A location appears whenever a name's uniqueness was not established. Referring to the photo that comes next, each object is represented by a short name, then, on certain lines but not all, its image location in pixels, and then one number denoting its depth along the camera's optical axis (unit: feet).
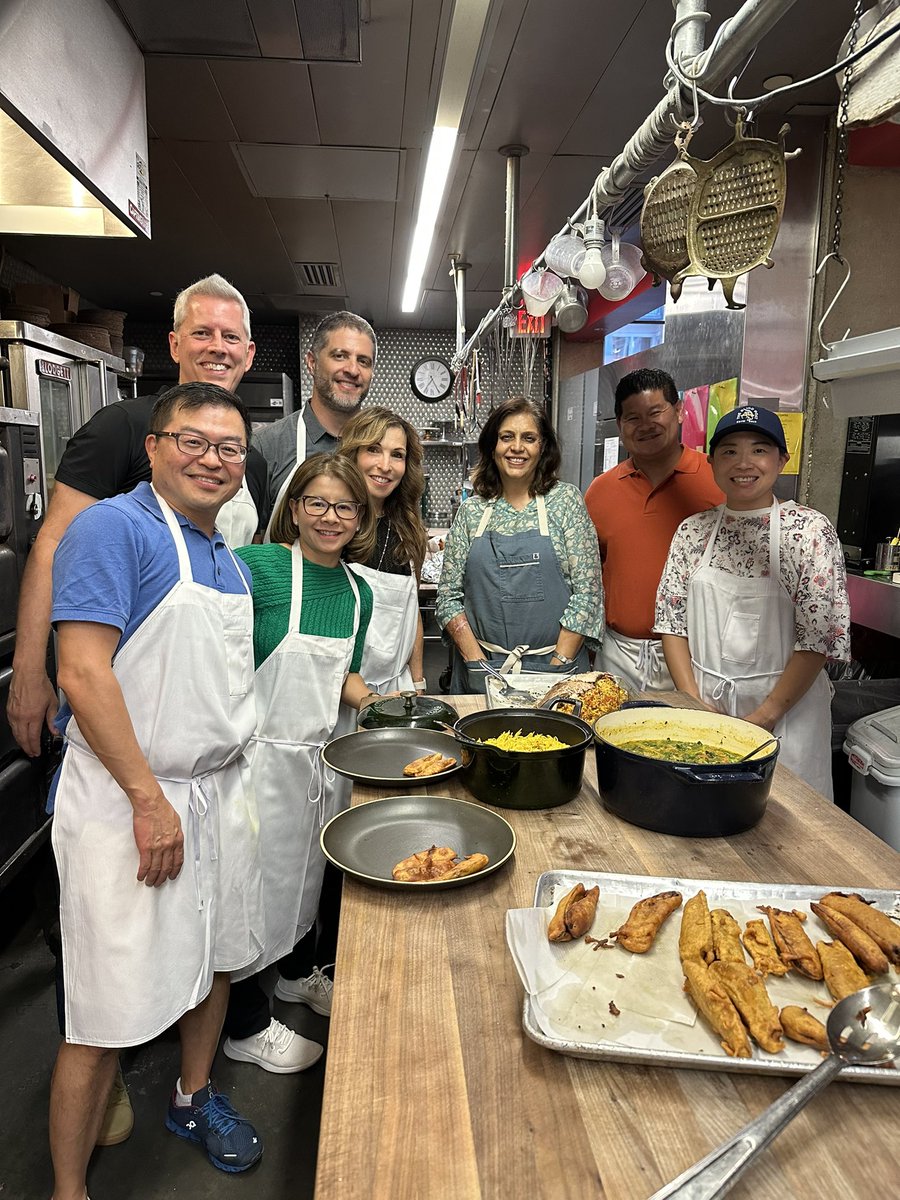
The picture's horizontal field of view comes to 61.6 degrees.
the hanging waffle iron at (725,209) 5.73
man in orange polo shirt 9.89
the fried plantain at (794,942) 3.29
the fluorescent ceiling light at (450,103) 9.34
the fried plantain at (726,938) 3.33
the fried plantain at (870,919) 3.38
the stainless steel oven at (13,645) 9.04
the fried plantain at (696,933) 3.36
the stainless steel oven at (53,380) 12.19
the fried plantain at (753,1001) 2.90
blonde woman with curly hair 8.23
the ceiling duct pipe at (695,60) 4.80
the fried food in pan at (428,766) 5.38
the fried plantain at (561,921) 3.46
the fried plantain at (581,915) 3.49
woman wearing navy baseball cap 7.49
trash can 8.54
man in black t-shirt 6.48
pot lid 6.18
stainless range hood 6.41
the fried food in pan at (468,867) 4.03
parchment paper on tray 2.85
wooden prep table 2.44
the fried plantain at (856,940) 3.28
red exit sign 14.42
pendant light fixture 9.09
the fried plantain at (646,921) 3.44
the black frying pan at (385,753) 5.35
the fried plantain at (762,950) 3.30
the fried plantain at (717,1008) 2.85
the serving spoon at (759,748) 4.53
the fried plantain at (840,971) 3.15
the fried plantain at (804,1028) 2.88
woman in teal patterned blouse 9.33
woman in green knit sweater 6.85
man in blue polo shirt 4.89
